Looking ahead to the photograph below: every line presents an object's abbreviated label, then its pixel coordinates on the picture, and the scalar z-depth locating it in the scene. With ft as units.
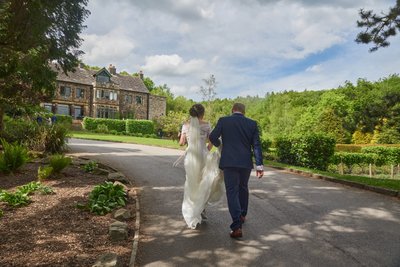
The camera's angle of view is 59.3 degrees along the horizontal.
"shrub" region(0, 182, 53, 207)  23.92
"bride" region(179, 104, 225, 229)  19.81
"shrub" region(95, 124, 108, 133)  150.92
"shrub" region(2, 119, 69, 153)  48.78
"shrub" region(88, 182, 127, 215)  22.33
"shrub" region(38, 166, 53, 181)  31.04
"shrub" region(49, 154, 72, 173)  32.45
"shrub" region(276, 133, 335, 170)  52.80
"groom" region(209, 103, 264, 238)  18.22
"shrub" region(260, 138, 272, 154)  73.92
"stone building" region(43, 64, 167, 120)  176.65
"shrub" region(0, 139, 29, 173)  33.60
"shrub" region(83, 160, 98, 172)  35.94
